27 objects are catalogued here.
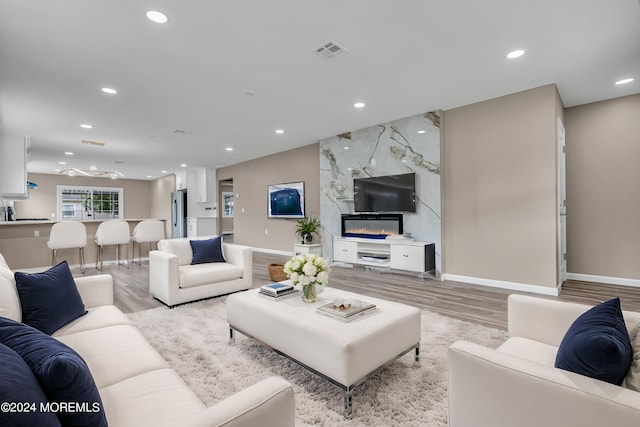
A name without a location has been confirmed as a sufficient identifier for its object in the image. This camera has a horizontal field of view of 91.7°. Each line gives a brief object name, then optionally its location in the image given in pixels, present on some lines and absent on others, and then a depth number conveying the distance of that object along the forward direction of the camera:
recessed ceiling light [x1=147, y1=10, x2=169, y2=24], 2.37
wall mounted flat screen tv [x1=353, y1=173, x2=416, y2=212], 5.04
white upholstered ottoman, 1.67
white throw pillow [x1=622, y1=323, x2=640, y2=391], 0.98
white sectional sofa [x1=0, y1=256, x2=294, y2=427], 0.91
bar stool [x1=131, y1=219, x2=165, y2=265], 6.28
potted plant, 6.50
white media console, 4.75
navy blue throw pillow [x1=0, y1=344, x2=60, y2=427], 0.62
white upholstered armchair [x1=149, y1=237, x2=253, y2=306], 3.46
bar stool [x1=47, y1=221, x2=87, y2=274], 5.20
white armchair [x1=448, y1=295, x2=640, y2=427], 0.92
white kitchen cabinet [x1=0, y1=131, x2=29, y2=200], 5.17
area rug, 1.67
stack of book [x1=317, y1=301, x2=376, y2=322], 1.95
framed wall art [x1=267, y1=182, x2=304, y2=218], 7.20
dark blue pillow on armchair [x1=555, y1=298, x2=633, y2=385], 0.98
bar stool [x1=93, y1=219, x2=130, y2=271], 5.82
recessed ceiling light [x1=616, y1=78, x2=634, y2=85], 3.74
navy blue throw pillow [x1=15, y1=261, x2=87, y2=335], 1.71
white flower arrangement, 2.22
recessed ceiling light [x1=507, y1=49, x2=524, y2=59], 3.04
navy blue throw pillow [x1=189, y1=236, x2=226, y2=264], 4.00
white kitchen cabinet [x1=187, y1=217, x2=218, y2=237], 9.91
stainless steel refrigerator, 10.58
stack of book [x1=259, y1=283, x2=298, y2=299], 2.40
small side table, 6.35
